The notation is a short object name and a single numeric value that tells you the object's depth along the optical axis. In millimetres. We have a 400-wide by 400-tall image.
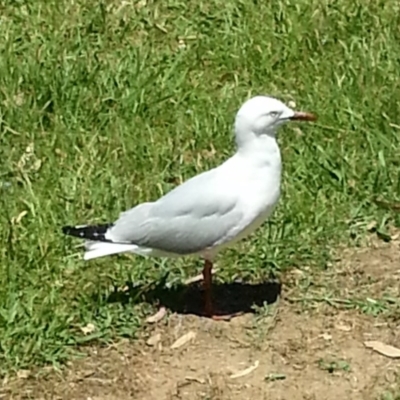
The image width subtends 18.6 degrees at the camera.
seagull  4211
